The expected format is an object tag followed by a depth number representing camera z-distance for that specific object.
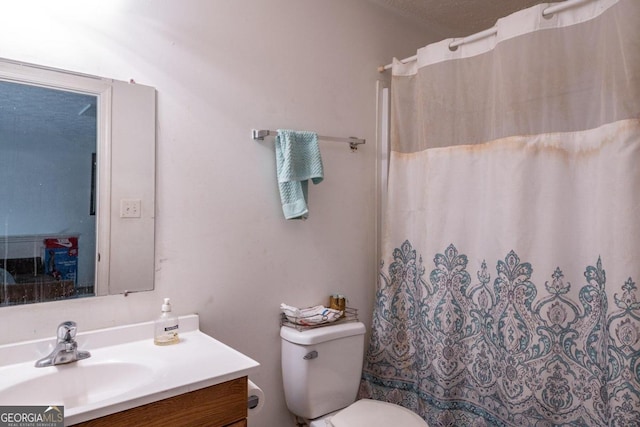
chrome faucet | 1.17
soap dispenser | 1.36
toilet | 1.61
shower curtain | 1.31
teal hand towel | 1.67
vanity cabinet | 0.96
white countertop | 1.02
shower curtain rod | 1.43
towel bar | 1.66
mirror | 1.20
